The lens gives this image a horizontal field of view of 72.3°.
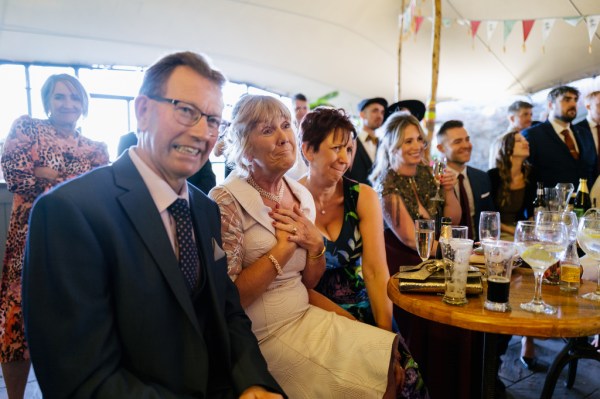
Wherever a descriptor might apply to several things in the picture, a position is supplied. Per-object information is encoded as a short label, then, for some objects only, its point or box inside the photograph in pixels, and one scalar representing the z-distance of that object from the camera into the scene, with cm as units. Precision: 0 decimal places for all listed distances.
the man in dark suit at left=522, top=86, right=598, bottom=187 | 362
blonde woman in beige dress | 134
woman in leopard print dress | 207
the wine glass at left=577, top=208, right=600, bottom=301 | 150
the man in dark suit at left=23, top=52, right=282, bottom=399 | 85
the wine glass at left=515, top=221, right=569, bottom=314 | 134
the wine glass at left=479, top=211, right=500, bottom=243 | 184
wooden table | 121
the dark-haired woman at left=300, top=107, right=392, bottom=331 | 186
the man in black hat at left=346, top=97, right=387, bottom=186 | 371
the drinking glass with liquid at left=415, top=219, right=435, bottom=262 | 171
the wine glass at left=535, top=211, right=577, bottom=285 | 169
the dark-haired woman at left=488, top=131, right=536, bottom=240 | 336
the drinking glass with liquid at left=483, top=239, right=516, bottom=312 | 133
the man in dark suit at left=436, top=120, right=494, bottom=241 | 305
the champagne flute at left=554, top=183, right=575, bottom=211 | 272
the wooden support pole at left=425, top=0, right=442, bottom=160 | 500
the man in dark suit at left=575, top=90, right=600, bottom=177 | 380
